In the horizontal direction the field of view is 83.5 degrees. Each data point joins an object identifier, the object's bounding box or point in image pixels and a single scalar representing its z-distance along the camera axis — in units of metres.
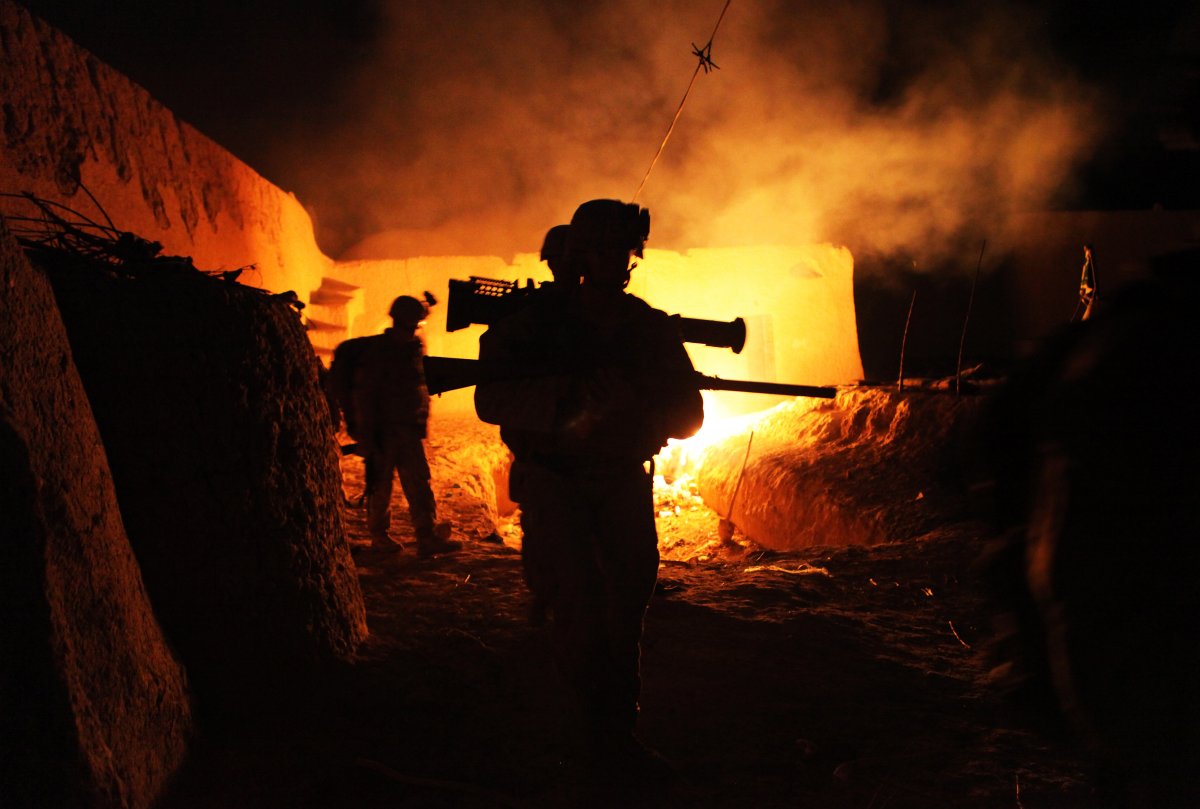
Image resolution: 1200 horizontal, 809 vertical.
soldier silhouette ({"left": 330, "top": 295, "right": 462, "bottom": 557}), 4.88
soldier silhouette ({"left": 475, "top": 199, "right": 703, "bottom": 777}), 2.21
